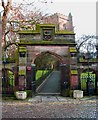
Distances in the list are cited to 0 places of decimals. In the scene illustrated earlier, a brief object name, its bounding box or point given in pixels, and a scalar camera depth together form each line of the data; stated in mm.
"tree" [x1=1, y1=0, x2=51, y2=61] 21312
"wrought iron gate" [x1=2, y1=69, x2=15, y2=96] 19422
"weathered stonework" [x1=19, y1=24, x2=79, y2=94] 19828
